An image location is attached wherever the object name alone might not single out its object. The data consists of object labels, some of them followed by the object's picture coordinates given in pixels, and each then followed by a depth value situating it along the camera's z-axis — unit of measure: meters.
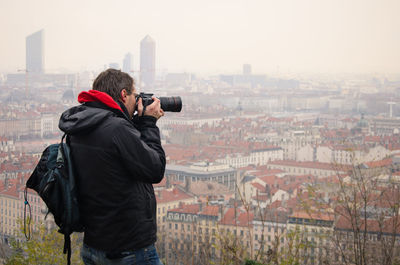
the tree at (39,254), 6.11
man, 2.75
